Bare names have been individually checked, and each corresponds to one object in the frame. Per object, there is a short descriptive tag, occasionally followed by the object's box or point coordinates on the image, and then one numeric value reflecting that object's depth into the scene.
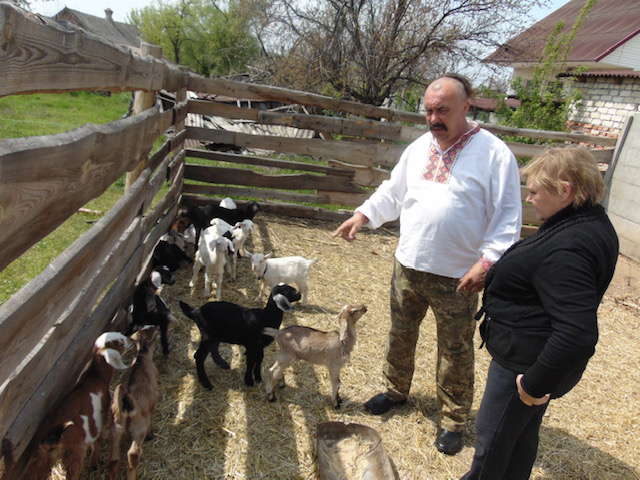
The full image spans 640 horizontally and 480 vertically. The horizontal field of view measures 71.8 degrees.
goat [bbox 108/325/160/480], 2.49
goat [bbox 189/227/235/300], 4.71
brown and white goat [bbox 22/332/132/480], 2.17
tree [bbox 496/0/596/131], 10.52
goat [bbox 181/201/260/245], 6.14
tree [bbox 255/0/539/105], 13.20
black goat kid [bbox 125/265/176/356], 3.67
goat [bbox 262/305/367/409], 3.38
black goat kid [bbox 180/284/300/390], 3.48
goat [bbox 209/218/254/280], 5.41
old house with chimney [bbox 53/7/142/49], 45.09
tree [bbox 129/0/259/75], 44.41
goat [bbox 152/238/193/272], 4.91
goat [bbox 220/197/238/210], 6.45
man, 2.65
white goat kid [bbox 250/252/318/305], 4.88
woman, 1.80
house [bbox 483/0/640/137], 14.62
